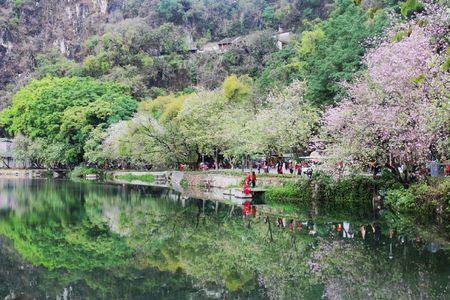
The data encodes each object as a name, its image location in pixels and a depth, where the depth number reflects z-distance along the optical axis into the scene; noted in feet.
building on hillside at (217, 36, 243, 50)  343.71
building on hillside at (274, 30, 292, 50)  307.17
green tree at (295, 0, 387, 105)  135.34
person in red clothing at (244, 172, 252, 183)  117.91
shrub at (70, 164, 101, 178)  223.10
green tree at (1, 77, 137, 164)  229.04
